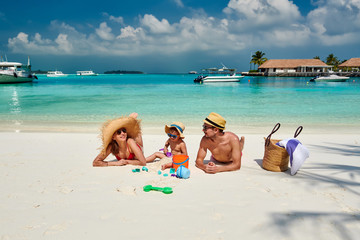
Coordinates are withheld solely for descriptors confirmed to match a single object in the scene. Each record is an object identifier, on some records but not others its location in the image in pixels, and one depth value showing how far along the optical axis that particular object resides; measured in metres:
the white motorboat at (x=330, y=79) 52.06
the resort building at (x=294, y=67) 73.12
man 3.90
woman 4.20
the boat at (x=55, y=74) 129.25
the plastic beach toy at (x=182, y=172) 3.89
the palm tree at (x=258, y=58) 85.94
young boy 4.39
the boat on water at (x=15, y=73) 44.77
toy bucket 4.16
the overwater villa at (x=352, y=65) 67.06
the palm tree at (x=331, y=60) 85.25
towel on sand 3.81
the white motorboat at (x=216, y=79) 50.56
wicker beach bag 4.10
